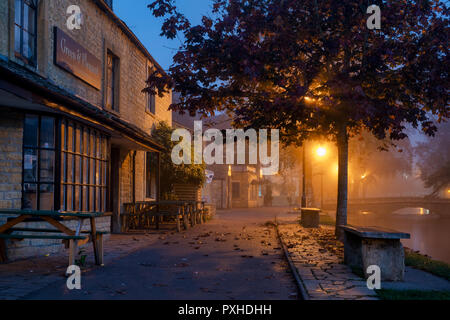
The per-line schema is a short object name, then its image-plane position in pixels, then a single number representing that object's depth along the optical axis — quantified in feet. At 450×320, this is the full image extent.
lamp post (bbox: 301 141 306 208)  75.10
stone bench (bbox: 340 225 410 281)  21.47
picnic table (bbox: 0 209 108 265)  21.58
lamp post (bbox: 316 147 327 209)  71.87
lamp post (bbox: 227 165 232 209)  137.18
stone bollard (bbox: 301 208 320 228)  55.62
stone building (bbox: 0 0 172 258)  26.37
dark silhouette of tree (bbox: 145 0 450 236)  30.50
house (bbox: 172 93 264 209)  131.85
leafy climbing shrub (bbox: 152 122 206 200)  61.26
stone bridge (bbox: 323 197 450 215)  155.12
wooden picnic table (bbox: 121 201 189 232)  45.83
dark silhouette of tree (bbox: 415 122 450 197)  148.15
